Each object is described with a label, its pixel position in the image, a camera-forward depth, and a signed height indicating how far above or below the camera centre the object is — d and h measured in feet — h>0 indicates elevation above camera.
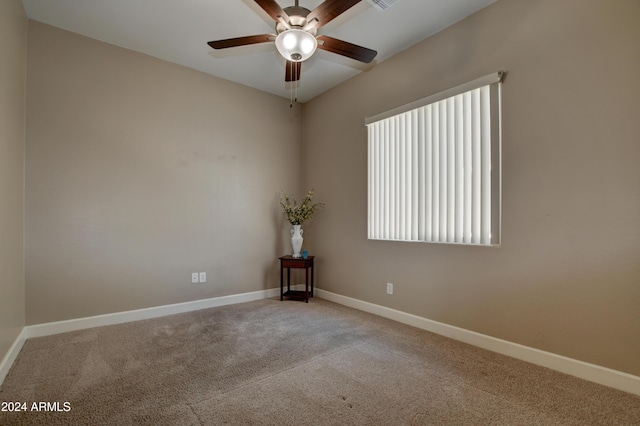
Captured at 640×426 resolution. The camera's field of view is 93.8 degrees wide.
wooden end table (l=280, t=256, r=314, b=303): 13.12 -2.15
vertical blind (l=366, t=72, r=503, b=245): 8.36 +1.53
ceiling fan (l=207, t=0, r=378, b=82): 6.56 +4.46
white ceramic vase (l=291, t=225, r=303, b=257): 13.78 -1.12
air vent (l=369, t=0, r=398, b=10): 7.74 +5.54
